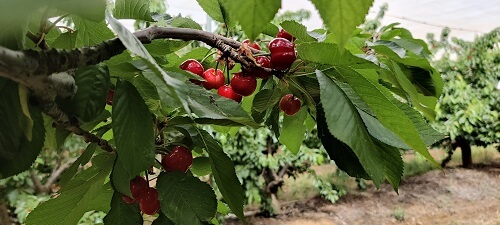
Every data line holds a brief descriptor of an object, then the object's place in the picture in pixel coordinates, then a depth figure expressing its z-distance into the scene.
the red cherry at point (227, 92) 0.44
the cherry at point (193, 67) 0.43
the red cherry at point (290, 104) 0.45
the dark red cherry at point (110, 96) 0.39
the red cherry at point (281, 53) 0.37
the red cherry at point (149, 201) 0.40
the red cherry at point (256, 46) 0.46
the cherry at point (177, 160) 0.41
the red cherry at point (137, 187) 0.40
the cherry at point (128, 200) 0.40
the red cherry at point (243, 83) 0.41
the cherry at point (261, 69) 0.39
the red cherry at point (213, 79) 0.43
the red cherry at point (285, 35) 0.46
